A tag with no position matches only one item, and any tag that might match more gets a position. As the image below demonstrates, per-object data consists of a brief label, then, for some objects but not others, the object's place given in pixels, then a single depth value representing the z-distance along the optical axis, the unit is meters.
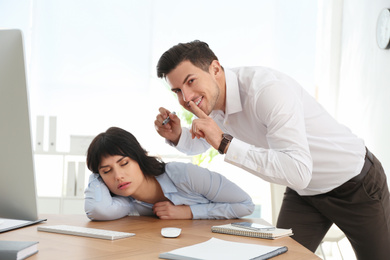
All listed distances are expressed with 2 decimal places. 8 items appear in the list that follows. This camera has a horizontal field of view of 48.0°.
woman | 1.58
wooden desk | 0.98
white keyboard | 1.15
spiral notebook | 1.20
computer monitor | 1.04
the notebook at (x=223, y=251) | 0.93
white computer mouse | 1.17
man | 1.41
